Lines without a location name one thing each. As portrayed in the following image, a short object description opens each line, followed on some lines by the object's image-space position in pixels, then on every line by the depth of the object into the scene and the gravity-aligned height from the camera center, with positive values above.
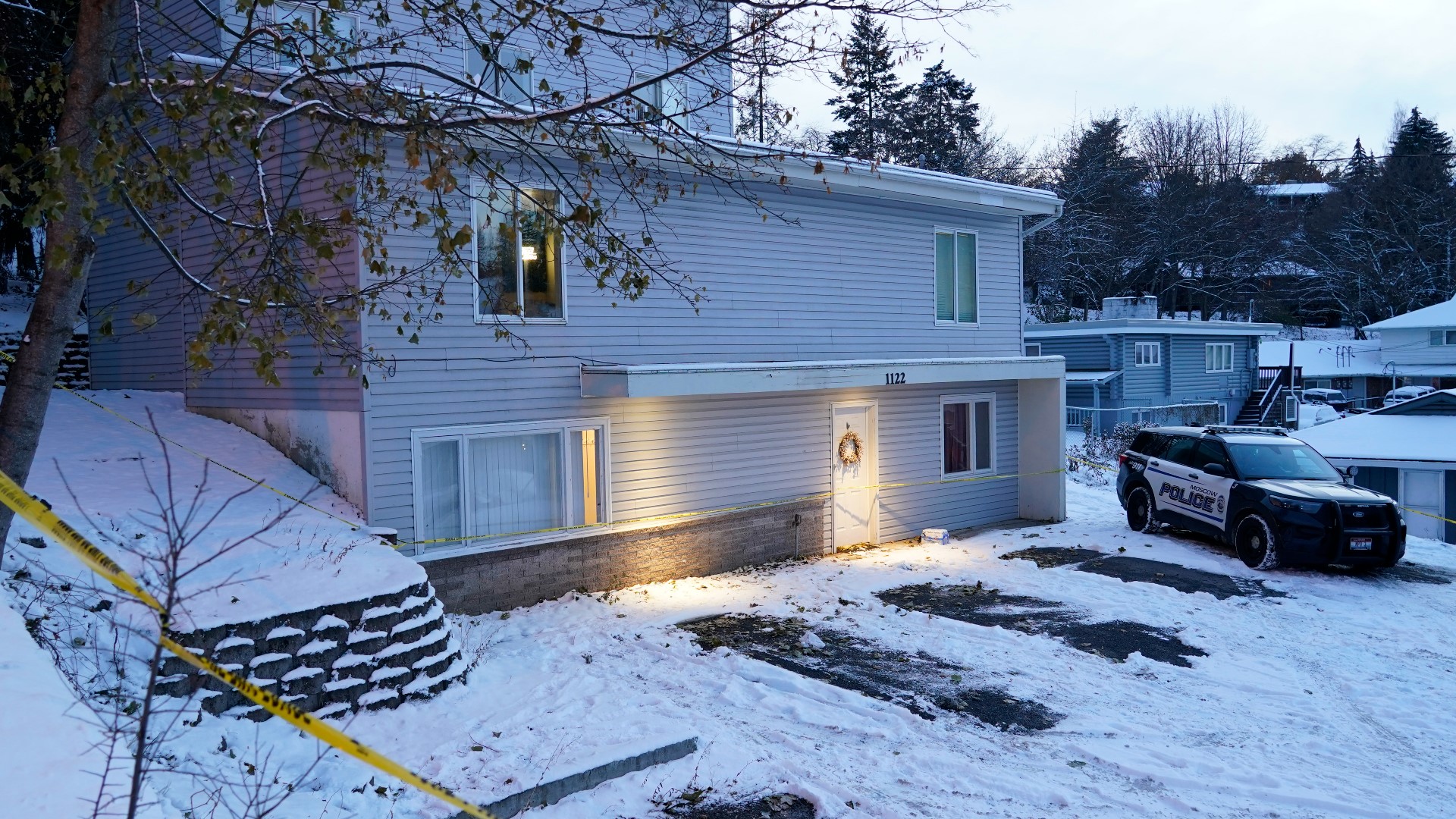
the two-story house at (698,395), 11.82 -0.22
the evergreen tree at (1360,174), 59.22 +11.28
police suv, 13.77 -1.89
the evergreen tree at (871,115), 43.28 +11.11
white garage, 20.38 -1.82
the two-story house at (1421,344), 44.22 +0.78
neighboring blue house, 35.12 +0.06
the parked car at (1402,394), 41.88 -1.29
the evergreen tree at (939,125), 44.88 +10.86
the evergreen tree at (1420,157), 56.03 +11.26
